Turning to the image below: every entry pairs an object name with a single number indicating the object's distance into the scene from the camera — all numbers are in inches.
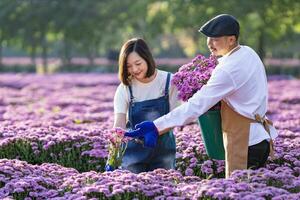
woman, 388.2
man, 346.3
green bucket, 373.2
